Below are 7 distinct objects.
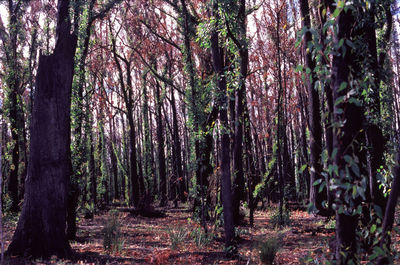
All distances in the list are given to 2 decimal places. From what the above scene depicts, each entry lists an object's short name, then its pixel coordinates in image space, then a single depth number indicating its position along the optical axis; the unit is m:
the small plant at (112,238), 7.77
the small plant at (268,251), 6.45
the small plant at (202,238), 8.78
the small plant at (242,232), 9.68
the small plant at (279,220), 12.30
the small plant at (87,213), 17.19
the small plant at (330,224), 11.08
